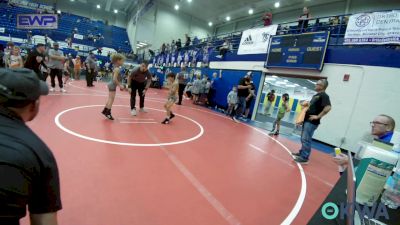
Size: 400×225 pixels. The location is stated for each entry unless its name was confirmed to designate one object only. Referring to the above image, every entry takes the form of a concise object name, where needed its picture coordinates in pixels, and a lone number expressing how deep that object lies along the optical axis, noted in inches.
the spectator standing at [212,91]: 540.9
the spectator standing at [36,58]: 290.5
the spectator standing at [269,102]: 508.2
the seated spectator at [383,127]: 86.9
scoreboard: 337.1
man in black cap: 36.2
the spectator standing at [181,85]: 440.6
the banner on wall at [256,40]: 429.7
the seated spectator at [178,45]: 813.5
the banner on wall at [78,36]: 1087.1
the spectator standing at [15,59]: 299.9
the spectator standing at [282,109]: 309.7
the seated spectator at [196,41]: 745.1
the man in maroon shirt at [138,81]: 285.1
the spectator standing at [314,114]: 192.2
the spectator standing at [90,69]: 505.0
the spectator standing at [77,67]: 632.1
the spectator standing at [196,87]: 515.2
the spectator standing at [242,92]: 406.9
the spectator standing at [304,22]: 395.1
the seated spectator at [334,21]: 431.8
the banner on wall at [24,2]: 990.0
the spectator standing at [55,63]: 350.3
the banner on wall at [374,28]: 262.4
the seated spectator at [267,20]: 520.4
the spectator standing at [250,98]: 416.5
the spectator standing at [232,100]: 414.6
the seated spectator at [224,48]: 535.2
